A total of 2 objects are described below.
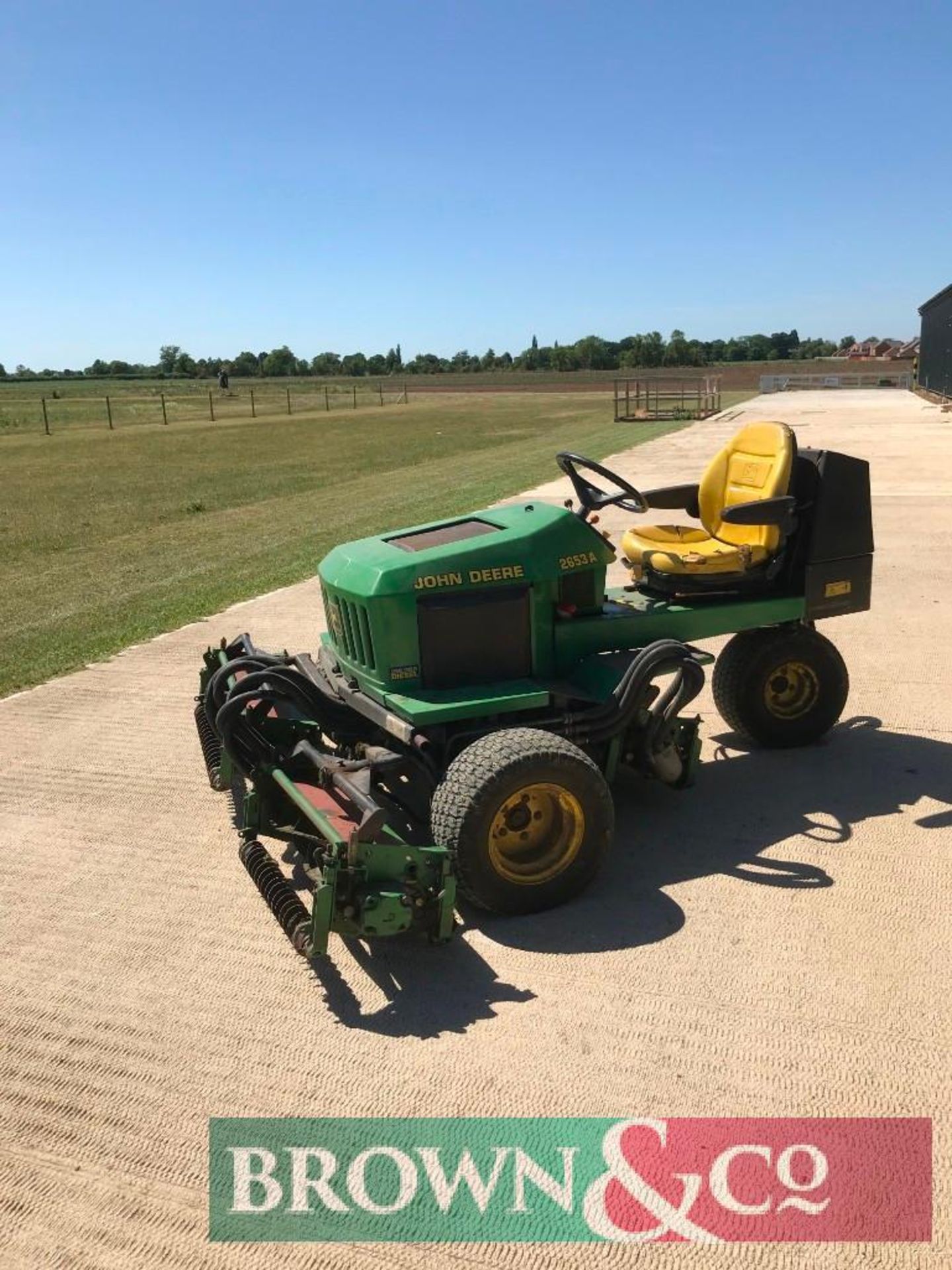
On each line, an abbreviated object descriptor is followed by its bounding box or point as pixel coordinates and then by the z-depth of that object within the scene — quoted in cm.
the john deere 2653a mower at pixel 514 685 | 375
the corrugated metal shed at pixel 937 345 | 3894
